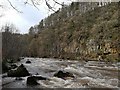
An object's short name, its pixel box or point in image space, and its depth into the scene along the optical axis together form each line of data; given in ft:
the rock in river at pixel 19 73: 25.19
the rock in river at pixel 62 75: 25.04
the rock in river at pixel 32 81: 20.63
